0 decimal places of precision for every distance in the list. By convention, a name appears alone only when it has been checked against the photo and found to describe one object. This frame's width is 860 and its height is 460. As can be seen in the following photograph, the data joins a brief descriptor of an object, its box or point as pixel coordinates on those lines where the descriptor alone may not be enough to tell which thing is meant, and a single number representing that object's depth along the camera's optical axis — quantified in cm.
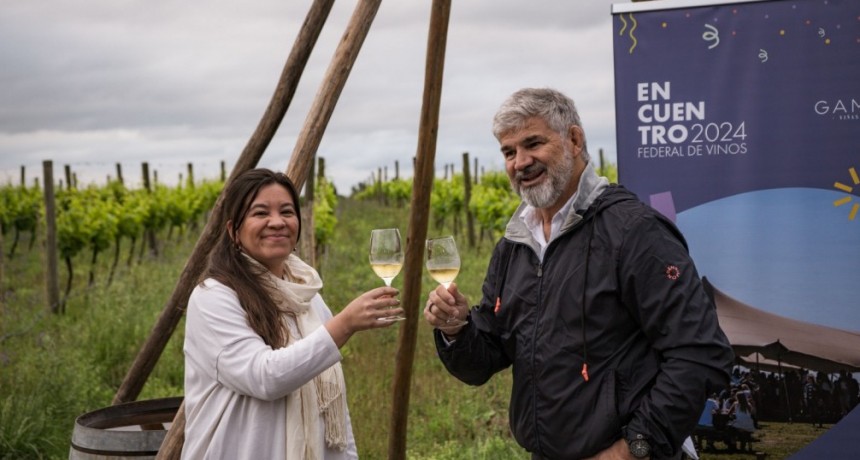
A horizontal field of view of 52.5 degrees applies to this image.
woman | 218
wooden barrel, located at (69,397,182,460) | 282
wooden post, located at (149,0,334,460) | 357
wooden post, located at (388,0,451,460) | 383
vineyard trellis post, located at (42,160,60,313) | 1009
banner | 334
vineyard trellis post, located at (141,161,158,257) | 1503
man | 215
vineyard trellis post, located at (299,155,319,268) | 841
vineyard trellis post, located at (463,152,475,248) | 1511
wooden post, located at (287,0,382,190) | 328
